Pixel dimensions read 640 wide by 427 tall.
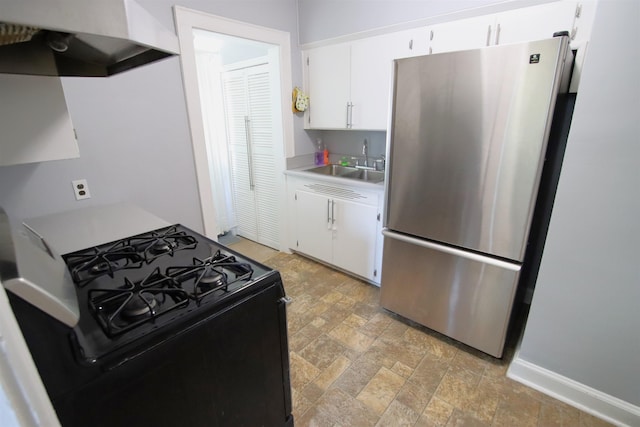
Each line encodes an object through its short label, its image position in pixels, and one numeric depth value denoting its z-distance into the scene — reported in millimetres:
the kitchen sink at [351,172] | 2783
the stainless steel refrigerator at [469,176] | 1357
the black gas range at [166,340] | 636
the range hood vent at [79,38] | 442
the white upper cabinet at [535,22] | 1640
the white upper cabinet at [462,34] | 1867
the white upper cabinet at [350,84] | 2350
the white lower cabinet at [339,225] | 2410
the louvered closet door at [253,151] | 2965
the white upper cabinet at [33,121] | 1052
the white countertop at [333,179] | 2273
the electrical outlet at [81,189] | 1711
